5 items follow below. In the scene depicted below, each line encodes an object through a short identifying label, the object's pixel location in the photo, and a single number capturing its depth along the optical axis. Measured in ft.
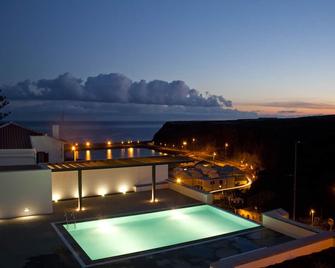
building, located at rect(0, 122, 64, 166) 43.19
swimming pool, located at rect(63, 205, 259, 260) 27.37
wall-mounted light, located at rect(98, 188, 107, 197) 39.19
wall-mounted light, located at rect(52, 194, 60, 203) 36.40
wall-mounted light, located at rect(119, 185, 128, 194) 40.53
